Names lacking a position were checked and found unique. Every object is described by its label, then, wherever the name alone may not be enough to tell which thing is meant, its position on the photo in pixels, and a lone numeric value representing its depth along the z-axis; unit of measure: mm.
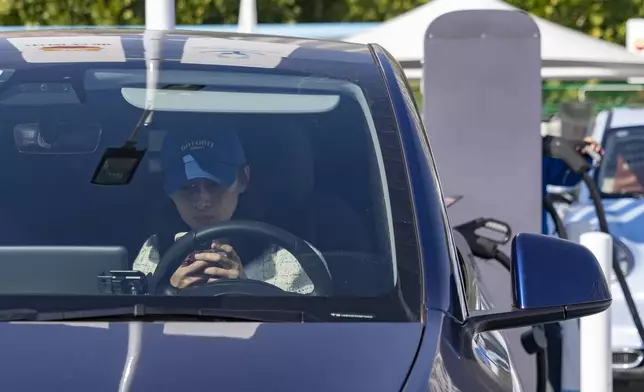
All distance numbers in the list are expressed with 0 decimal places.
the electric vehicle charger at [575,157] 12594
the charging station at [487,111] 12266
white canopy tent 18531
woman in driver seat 5586
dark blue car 4344
